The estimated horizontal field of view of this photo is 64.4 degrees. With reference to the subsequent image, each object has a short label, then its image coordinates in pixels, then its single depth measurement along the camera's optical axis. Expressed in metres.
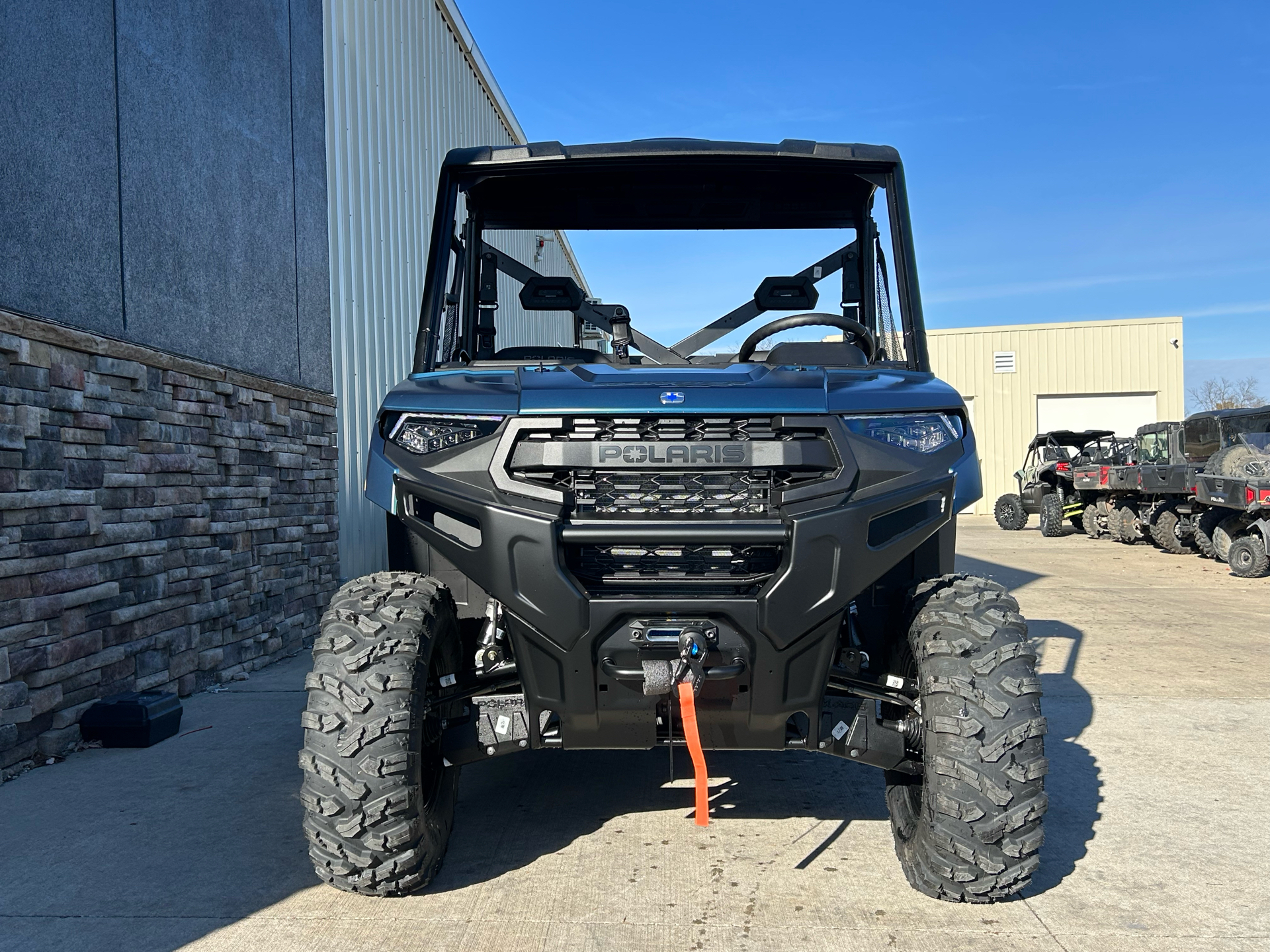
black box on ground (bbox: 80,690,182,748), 4.64
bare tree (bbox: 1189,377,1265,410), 42.58
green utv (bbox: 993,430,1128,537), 19.41
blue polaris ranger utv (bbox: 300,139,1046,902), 2.65
